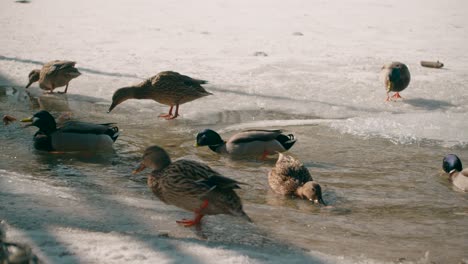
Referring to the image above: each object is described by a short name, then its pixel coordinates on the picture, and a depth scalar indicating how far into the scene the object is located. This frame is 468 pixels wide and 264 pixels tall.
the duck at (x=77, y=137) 6.78
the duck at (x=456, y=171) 6.00
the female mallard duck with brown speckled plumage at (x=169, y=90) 8.74
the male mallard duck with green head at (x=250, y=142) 7.00
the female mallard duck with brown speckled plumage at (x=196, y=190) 4.64
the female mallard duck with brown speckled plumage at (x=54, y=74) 9.12
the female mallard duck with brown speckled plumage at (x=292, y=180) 5.68
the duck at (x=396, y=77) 9.05
